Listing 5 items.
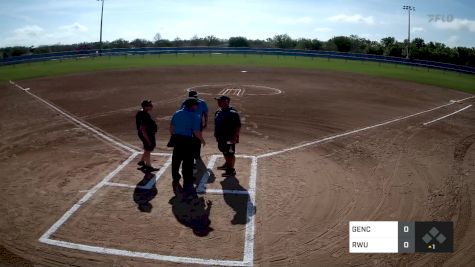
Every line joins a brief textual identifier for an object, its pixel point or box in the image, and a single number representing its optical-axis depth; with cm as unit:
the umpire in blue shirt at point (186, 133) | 839
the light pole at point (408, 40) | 5711
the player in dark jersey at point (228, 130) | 994
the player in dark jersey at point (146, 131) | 1005
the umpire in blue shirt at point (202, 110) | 1034
